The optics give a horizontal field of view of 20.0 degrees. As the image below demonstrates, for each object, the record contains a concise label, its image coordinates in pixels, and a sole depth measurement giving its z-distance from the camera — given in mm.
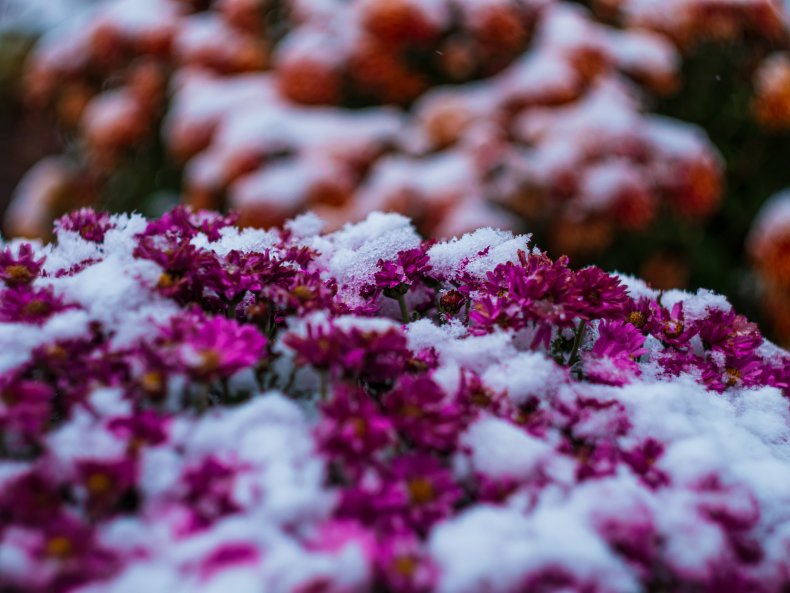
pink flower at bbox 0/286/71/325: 913
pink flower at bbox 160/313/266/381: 858
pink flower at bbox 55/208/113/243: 1041
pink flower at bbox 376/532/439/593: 797
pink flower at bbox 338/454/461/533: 822
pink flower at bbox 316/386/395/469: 835
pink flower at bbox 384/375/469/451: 852
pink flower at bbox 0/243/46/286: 955
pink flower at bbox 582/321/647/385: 929
